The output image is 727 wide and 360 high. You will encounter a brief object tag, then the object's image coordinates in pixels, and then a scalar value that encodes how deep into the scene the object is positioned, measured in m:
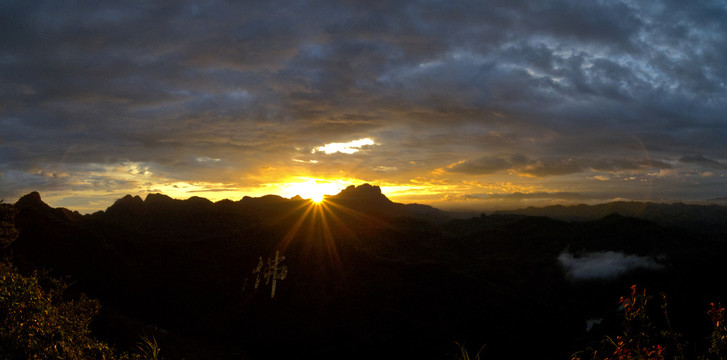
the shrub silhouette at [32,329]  12.01
